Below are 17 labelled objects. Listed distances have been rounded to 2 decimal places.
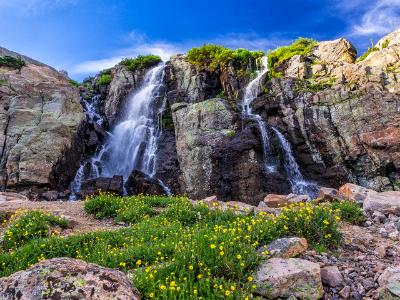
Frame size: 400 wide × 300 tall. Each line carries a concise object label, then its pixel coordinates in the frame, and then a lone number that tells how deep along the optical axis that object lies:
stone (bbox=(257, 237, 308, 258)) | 5.56
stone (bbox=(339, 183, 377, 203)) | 12.65
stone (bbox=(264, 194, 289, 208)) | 13.59
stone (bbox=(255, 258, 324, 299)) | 4.56
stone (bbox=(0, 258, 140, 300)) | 3.59
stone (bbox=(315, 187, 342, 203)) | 12.28
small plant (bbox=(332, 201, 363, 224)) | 9.10
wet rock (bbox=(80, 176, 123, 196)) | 21.84
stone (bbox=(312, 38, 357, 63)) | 28.38
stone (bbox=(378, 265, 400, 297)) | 4.45
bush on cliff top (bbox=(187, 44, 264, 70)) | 32.47
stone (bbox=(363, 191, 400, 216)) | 9.75
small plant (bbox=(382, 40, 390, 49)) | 27.10
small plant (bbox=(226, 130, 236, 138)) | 22.67
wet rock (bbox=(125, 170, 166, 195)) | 22.19
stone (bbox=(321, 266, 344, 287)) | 5.05
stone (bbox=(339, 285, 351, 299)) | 4.79
